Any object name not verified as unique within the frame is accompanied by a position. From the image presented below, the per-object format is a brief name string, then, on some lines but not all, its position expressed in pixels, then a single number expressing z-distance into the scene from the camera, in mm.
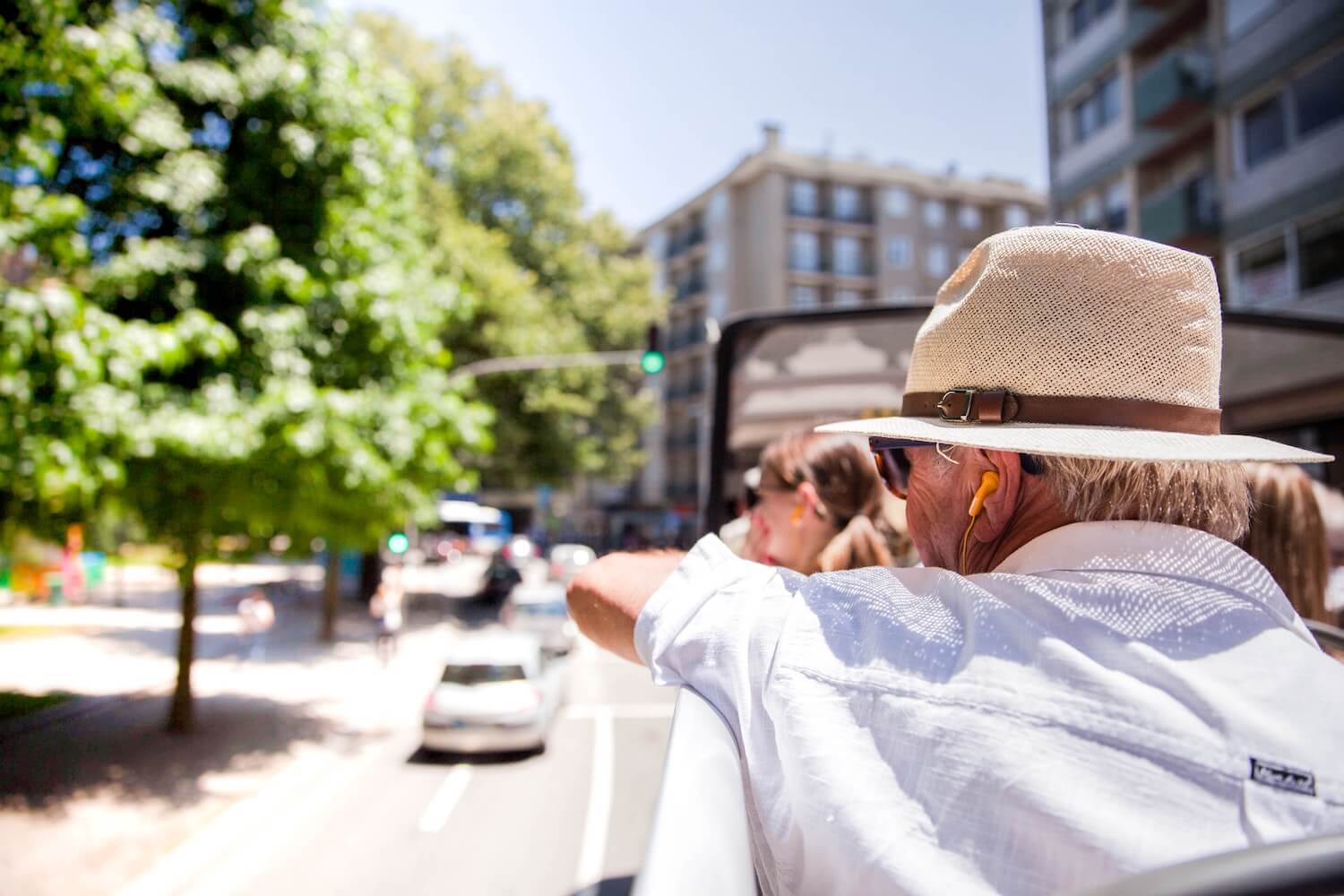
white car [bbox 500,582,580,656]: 16922
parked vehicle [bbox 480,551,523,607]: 26672
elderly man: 796
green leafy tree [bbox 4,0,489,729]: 4258
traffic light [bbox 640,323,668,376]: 13367
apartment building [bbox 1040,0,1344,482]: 12914
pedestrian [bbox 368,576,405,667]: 14914
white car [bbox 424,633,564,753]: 7824
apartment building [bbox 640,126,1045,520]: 42781
